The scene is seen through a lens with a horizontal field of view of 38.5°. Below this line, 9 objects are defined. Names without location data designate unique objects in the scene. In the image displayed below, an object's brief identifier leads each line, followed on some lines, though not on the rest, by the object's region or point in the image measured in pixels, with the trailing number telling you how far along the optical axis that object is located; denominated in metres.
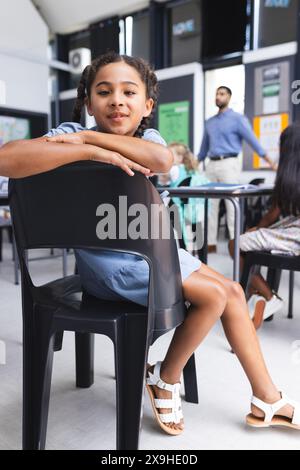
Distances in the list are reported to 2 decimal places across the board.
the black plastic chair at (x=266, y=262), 1.65
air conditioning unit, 6.99
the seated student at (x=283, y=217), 1.70
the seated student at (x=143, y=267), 0.84
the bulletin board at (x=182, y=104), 5.73
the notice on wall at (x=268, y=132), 5.07
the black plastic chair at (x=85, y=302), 0.80
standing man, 3.91
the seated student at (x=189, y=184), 2.95
